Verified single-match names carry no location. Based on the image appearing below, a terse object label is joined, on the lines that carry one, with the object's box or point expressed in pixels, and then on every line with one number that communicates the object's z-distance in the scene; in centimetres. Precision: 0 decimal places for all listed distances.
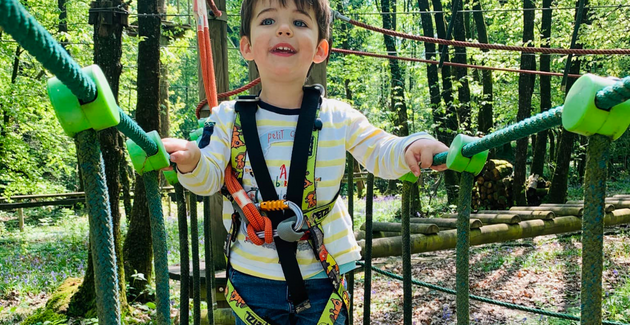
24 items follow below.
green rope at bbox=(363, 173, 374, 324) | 206
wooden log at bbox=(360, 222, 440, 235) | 421
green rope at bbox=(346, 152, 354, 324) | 229
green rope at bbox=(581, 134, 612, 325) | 91
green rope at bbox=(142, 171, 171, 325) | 134
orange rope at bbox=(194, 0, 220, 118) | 192
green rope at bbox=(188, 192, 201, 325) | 189
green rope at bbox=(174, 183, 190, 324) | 176
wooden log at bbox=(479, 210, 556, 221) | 546
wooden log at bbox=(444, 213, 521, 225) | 512
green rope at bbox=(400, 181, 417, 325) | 180
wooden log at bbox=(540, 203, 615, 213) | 597
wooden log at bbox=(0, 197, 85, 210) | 1115
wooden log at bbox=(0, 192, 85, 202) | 1136
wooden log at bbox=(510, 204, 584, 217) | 582
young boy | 151
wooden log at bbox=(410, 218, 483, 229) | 462
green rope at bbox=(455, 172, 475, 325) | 127
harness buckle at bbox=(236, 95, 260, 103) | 164
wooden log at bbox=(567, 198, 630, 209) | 627
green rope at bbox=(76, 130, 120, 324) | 88
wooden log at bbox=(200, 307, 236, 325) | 270
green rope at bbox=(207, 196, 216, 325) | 204
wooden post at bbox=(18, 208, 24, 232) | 1347
